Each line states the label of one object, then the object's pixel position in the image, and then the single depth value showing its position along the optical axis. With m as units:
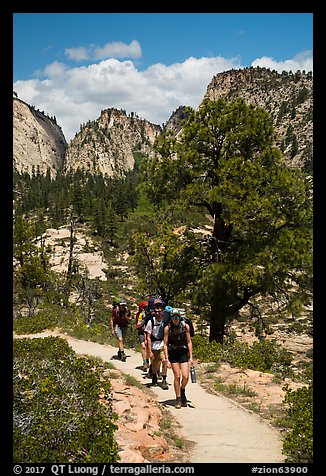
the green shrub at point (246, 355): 11.83
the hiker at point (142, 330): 11.10
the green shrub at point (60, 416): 4.89
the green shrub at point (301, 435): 5.45
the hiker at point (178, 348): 8.12
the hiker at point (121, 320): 11.75
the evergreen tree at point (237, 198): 13.12
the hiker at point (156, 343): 9.46
